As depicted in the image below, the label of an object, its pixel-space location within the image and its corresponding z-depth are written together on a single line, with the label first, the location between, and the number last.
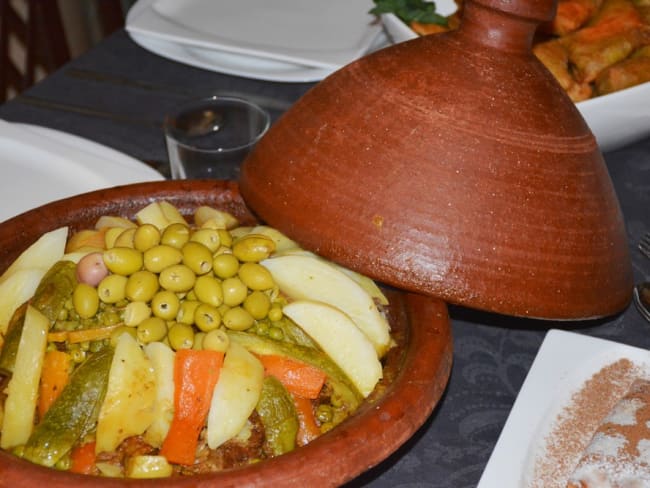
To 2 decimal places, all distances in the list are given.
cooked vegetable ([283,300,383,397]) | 1.03
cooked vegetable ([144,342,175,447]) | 0.98
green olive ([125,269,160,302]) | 1.09
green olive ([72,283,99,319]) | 1.07
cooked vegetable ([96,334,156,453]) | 0.95
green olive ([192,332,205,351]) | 1.04
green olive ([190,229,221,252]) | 1.15
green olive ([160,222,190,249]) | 1.15
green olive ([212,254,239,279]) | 1.12
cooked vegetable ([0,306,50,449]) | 0.96
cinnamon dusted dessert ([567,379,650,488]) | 0.98
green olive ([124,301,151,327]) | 1.06
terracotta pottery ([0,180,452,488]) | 0.86
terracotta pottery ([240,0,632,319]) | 1.05
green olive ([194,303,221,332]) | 1.05
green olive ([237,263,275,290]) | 1.11
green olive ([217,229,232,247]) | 1.18
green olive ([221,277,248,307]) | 1.09
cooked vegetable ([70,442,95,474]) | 0.94
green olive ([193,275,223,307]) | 1.09
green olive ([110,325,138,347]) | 1.03
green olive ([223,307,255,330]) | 1.06
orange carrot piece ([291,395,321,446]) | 1.00
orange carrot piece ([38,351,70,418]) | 1.01
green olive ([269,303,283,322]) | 1.10
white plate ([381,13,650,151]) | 1.53
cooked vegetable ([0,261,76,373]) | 1.02
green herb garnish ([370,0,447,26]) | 1.78
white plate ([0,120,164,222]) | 1.53
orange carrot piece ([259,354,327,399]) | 1.03
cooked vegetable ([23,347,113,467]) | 0.93
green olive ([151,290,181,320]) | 1.08
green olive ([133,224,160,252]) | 1.14
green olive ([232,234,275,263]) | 1.14
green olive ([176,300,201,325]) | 1.08
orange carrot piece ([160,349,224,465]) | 0.96
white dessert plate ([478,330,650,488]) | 1.04
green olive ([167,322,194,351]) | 1.04
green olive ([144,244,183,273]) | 1.11
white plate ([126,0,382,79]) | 1.96
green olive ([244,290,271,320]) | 1.09
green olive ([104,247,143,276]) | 1.09
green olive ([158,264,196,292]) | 1.10
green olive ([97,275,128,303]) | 1.08
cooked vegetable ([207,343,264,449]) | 0.97
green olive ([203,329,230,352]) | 1.01
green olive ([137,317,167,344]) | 1.04
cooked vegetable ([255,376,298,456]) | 0.97
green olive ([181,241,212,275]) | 1.11
